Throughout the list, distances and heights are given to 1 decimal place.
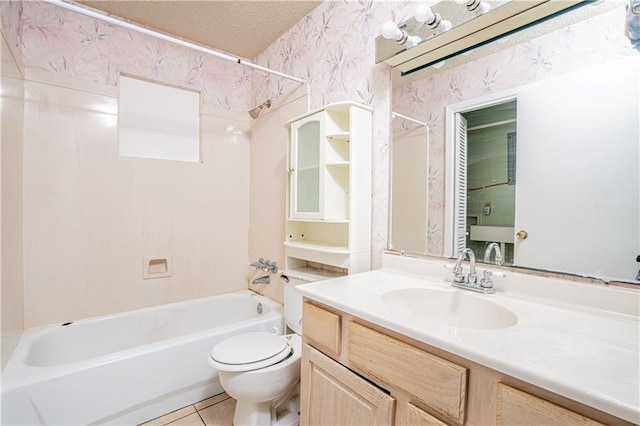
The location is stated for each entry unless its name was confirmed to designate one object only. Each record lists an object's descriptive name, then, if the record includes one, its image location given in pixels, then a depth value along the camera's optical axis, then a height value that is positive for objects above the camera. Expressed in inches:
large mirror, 35.2 +8.6
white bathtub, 49.8 -31.5
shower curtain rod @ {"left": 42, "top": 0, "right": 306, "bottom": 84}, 48.4 +33.9
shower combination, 89.5 +31.9
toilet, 52.6 -29.5
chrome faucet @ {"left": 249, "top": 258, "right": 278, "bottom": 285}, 86.7 -16.6
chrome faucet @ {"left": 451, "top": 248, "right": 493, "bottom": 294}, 42.9 -9.9
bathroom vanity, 22.6 -13.5
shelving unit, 60.0 +6.7
